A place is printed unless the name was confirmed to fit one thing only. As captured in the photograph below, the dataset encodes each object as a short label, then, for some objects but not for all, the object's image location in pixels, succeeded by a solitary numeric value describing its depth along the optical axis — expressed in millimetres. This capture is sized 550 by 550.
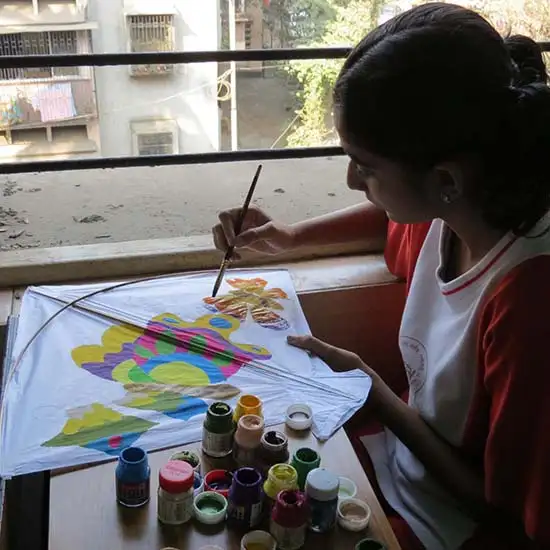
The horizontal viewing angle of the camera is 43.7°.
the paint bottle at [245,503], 657
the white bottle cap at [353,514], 669
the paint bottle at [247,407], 765
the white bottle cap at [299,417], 776
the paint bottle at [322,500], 656
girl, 696
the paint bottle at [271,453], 728
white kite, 756
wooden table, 642
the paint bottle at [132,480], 669
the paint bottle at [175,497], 653
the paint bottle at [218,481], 704
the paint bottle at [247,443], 729
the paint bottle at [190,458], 719
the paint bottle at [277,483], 674
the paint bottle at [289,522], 640
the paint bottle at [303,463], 705
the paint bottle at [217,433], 731
